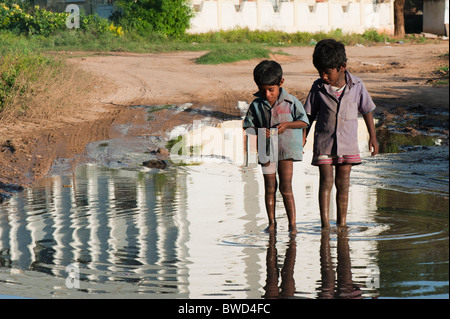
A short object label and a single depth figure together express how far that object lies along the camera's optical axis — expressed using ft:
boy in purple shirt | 36.94
